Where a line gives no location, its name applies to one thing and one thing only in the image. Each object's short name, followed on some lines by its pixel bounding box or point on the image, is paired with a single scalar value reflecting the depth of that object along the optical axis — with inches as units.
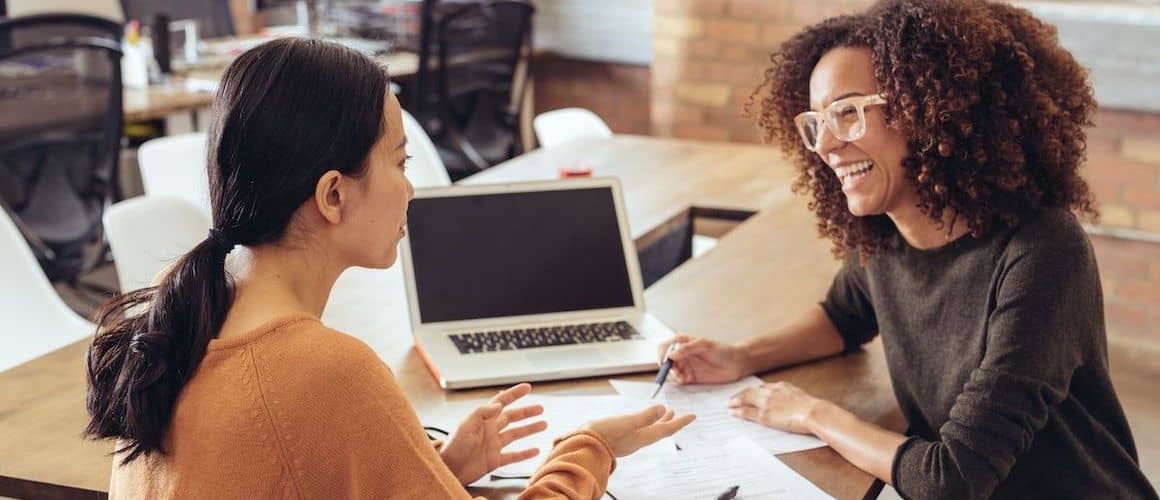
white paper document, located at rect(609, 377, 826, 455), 65.9
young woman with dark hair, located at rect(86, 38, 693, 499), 45.9
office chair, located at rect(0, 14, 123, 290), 147.9
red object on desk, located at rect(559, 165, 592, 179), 111.9
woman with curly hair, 60.8
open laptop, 77.8
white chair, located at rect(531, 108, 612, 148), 156.2
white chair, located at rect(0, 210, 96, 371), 94.9
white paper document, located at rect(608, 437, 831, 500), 60.3
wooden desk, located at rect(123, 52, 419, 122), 165.3
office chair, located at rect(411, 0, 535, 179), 192.7
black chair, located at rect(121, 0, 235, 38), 201.3
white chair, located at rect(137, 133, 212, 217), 119.9
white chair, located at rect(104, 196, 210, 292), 97.7
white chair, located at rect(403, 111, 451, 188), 134.1
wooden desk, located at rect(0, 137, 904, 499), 63.8
